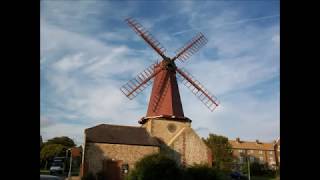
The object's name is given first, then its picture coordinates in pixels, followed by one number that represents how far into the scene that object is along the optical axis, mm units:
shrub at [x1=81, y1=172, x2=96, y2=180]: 18047
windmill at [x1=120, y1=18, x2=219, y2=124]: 20850
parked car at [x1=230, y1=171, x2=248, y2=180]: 23652
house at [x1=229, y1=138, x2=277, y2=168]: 51569
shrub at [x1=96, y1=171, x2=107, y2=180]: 18371
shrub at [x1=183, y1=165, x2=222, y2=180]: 16460
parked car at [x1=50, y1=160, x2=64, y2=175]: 22284
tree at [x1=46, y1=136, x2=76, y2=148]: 40337
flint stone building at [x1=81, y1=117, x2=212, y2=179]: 18832
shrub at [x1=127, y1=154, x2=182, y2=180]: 15828
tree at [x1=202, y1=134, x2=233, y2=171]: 34163
